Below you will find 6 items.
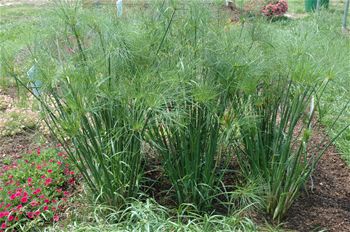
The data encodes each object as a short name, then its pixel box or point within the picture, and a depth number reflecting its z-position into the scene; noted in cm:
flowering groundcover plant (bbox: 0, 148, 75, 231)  366
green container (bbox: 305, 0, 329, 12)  1262
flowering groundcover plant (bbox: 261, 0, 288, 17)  1072
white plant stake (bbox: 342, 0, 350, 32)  834
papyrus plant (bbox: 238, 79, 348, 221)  337
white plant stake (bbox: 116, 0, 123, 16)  388
